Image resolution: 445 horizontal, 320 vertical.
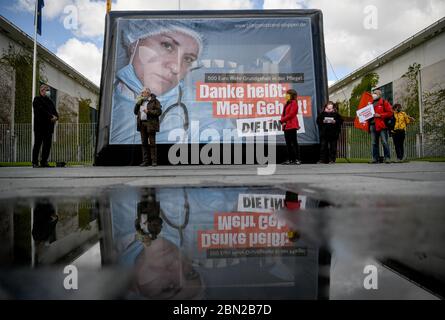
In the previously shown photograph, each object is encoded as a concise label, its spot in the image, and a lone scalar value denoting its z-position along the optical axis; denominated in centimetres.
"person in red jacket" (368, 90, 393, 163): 724
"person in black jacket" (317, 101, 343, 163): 725
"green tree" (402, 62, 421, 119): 1705
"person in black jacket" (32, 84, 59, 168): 645
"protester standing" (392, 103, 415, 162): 919
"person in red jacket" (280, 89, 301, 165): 657
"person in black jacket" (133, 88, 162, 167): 648
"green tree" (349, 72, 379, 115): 2145
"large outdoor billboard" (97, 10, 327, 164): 746
